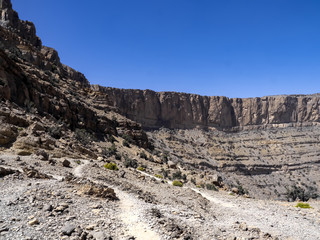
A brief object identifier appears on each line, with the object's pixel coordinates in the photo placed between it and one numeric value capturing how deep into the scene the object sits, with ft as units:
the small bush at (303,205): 48.12
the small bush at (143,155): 101.24
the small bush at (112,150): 84.28
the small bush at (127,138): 116.94
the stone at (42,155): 41.53
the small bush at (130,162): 76.24
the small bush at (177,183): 61.54
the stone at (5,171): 26.32
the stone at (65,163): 42.73
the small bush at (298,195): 93.56
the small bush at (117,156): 82.41
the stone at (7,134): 42.61
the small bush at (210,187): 71.77
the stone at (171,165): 101.99
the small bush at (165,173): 79.61
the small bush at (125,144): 107.76
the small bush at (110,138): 104.84
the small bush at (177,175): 81.00
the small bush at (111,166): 54.70
